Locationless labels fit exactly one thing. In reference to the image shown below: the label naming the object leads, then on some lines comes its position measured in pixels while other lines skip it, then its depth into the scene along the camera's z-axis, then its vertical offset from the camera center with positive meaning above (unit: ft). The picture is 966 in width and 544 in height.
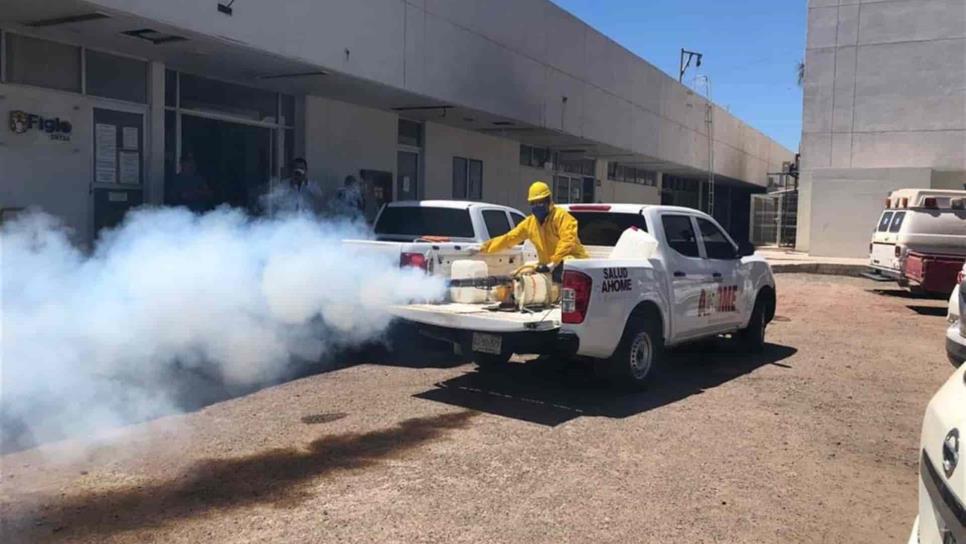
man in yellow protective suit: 24.49 -0.10
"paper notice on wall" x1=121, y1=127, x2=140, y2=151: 34.12 +3.51
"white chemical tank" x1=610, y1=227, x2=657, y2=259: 24.45 -0.44
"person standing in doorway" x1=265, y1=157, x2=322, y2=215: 37.19 +1.37
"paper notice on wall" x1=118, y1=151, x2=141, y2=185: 34.12 +2.19
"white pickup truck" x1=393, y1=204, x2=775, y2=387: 21.67 -2.44
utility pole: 106.52 +15.06
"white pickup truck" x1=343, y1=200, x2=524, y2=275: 32.60 +0.19
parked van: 47.65 -0.05
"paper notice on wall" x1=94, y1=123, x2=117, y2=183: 33.04 +2.73
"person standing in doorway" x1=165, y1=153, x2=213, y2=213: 35.17 +1.33
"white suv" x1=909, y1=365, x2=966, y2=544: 8.23 -2.63
